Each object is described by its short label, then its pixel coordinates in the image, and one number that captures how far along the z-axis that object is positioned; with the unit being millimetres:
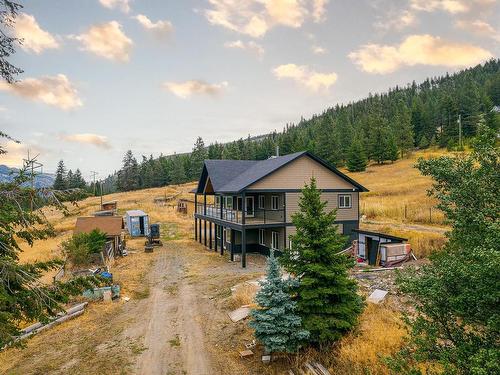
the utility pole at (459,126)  67125
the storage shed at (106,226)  29495
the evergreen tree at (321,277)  11797
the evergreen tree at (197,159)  112688
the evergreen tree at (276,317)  11477
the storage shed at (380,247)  22094
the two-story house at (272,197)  27016
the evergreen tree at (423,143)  81244
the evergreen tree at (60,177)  104562
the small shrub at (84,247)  24078
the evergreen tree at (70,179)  108175
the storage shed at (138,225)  43438
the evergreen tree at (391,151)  76062
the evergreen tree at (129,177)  115750
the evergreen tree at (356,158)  73812
